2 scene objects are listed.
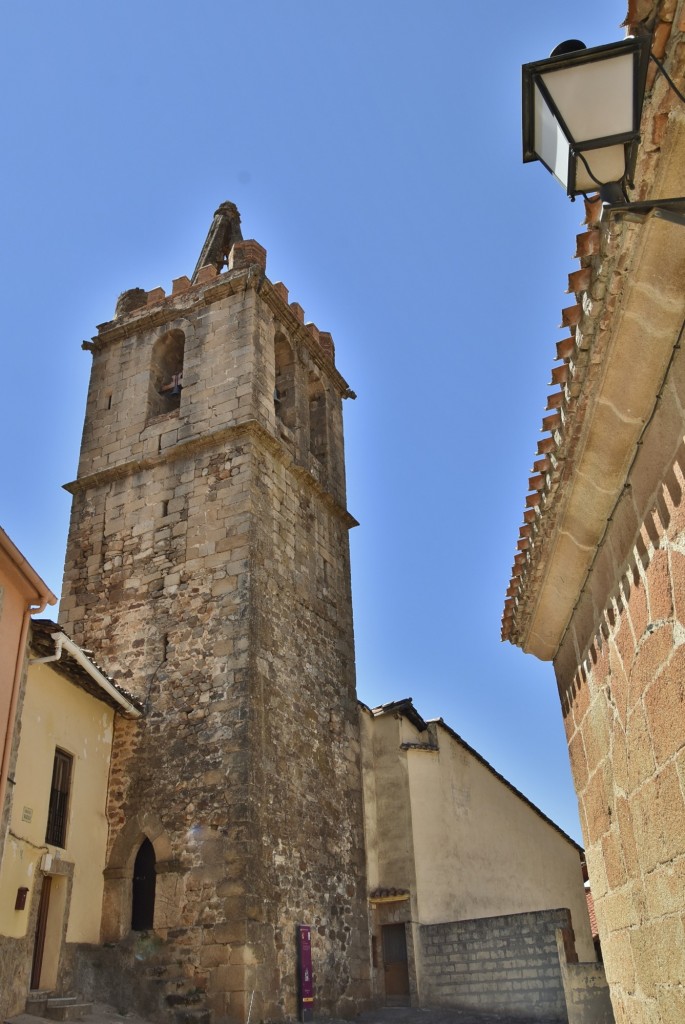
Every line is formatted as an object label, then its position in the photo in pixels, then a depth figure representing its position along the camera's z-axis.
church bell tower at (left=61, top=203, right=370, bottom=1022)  9.77
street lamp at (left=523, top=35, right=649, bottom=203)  2.32
